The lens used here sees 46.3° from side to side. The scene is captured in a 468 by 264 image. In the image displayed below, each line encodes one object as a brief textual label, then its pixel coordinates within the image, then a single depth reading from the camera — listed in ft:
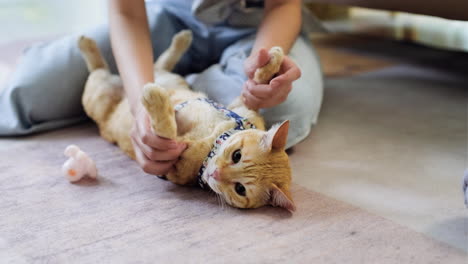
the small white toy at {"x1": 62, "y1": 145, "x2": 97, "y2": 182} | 3.86
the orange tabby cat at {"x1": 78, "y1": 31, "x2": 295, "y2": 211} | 3.25
